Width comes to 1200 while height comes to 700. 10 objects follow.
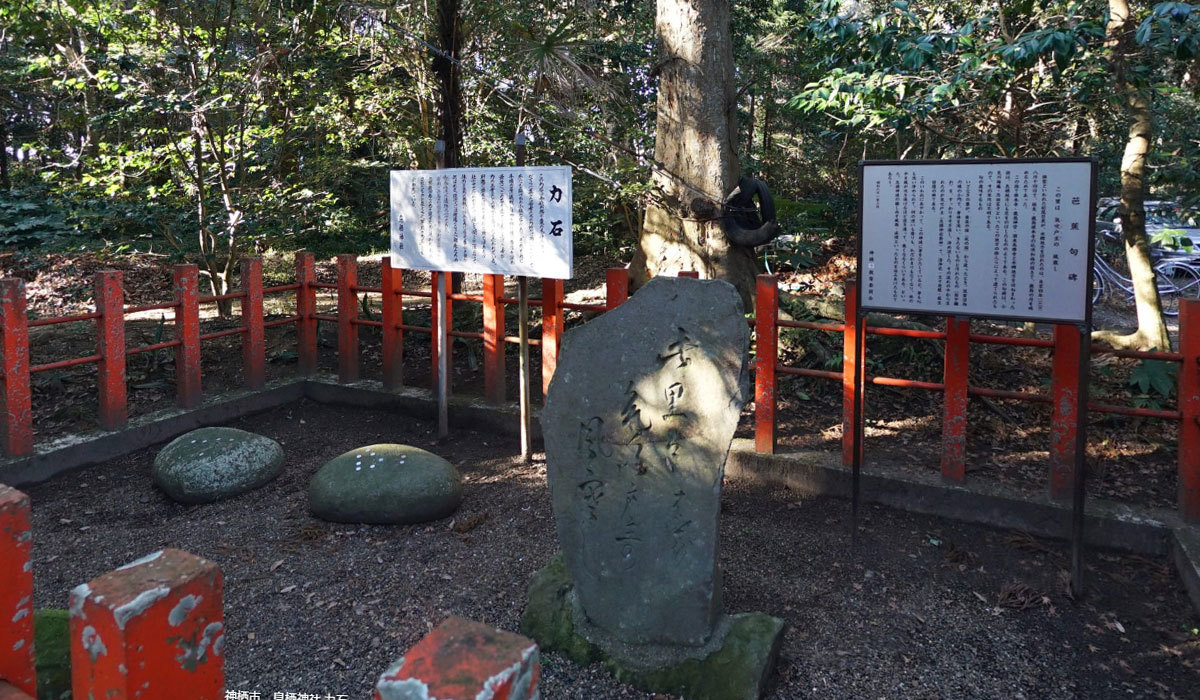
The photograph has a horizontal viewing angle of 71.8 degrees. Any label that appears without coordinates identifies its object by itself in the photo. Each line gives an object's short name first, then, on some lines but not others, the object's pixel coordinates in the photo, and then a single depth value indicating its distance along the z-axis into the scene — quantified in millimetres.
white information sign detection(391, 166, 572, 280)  5078
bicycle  12156
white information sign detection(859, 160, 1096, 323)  3688
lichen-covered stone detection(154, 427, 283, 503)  4797
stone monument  3047
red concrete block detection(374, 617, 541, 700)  961
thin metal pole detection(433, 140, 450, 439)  5766
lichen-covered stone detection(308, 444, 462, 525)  4445
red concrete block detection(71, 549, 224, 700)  1086
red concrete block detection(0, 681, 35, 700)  1216
